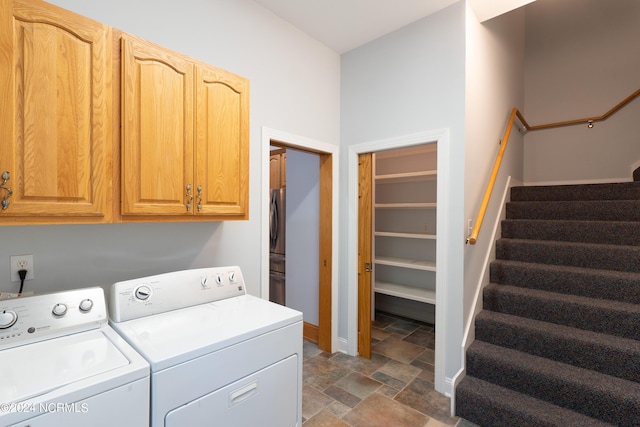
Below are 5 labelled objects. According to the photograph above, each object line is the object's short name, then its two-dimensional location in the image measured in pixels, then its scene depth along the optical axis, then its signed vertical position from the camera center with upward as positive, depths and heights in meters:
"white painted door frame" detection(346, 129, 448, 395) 2.50 -0.10
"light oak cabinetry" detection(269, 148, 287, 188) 3.92 +0.57
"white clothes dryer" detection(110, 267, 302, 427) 1.21 -0.58
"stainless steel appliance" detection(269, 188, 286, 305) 3.82 -0.38
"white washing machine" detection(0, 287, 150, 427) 0.92 -0.53
